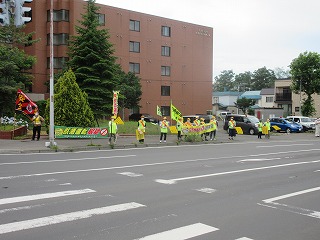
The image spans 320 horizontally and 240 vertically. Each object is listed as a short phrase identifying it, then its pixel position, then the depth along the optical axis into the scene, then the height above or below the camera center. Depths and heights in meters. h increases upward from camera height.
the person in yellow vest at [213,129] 25.94 -1.03
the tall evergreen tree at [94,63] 29.98 +4.05
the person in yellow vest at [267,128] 29.77 -1.03
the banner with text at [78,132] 21.52 -1.14
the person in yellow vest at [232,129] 27.12 -1.09
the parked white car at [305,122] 39.75 -0.68
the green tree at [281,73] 139.40 +16.05
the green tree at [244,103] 72.94 +2.25
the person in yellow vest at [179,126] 24.22 -0.79
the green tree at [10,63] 25.12 +3.44
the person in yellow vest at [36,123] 20.20 -0.63
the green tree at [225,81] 139.00 +12.74
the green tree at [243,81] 121.78 +11.46
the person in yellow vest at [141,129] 21.05 -0.89
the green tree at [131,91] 44.08 +2.73
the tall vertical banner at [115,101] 22.81 +0.75
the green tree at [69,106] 21.97 +0.41
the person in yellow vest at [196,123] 25.25 -0.60
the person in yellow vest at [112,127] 20.42 -0.78
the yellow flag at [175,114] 24.69 -0.01
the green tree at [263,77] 114.96 +11.88
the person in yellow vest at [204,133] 25.52 -1.31
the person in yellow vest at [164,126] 22.70 -0.76
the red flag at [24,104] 21.61 +0.46
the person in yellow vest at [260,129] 29.55 -1.11
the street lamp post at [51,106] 17.55 +0.27
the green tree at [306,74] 47.00 +5.34
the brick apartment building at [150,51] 44.94 +8.62
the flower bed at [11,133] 20.94 -1.26
